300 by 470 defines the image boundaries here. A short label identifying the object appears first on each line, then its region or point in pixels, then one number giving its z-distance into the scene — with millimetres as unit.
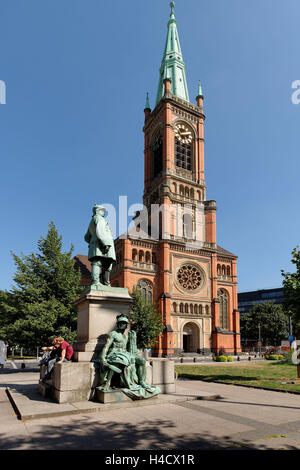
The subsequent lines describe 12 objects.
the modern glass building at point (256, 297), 108750
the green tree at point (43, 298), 19264
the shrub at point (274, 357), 37594
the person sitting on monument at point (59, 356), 8953
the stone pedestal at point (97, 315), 9055
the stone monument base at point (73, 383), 7773
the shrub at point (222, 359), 36094
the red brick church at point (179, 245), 41531
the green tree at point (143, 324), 27922
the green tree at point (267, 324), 63344
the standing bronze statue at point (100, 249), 10188
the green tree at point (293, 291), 13986
